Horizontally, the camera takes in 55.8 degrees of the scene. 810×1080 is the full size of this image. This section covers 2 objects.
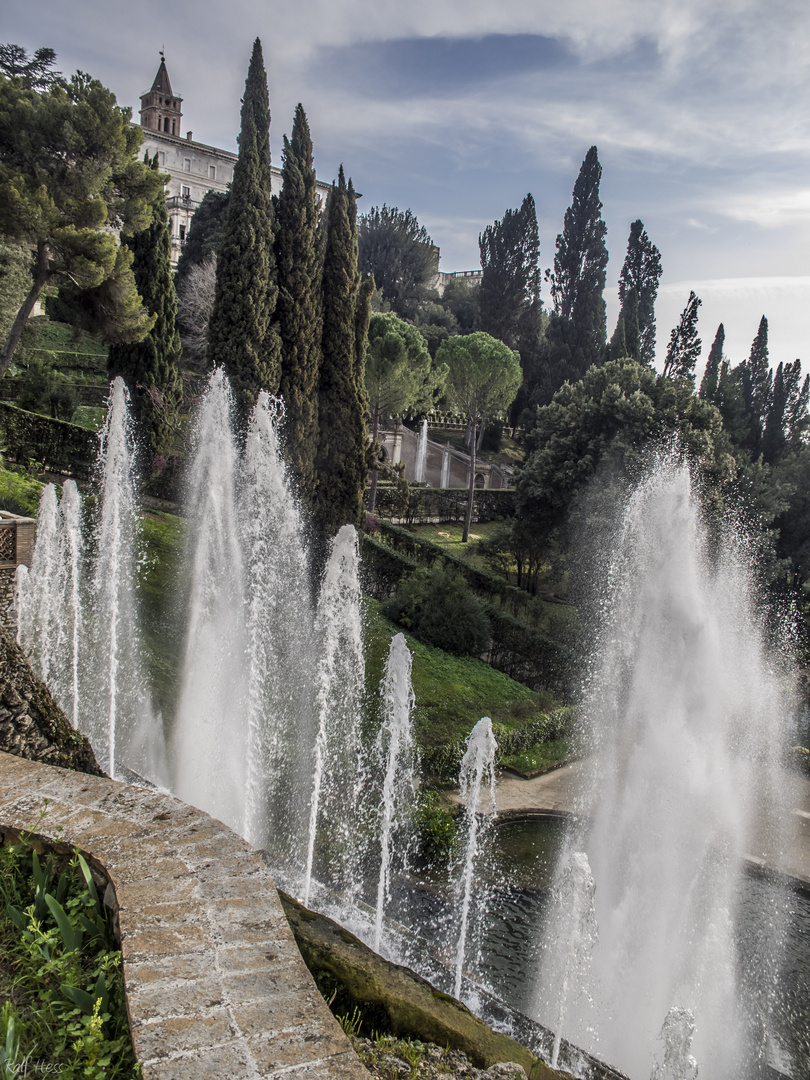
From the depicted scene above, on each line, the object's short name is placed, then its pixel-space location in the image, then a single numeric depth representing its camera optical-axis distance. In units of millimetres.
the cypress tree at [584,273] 39500
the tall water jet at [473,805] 7805
